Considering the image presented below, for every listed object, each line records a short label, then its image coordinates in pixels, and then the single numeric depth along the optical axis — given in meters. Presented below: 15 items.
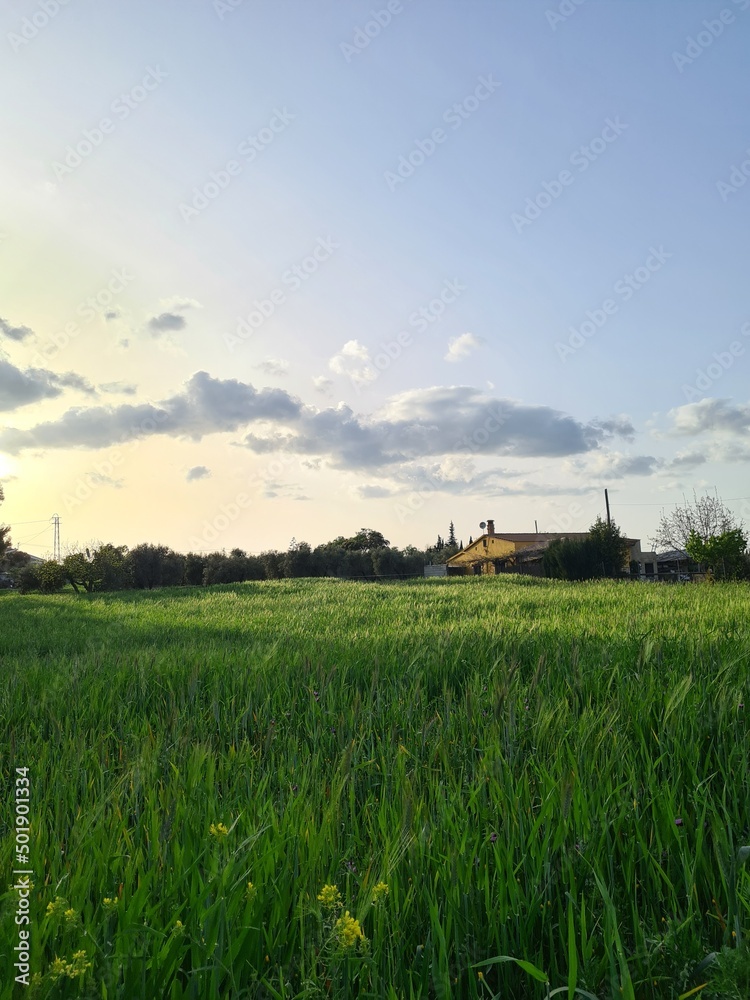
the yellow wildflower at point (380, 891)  1.64
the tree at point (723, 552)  27.61
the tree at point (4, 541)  41.65
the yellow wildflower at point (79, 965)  1.37
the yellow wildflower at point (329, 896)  1.53
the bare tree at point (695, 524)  47.00
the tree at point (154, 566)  53.16
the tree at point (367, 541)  69.31
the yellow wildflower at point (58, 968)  1.39
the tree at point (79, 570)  44.53
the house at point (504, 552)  60.19
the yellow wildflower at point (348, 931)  1.40
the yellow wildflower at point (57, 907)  1.61
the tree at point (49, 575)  44.91
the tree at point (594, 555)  40.16
